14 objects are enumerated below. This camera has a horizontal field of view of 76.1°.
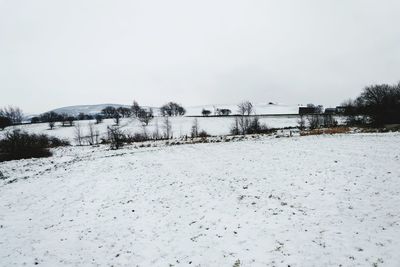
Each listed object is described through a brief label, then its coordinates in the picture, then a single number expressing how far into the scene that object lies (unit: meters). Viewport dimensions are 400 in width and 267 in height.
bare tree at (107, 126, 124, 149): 45.73
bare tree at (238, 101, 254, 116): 119.34
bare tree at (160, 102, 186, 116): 159.12
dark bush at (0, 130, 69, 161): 38.94
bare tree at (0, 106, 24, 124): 137.26
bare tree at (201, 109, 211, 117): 144.00
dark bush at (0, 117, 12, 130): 106.05
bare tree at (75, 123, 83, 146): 75.51
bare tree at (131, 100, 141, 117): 141.06
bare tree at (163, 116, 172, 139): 77.03
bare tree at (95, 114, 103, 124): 113.44
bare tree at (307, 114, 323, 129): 68.33
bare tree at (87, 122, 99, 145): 78.19
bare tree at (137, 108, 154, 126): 98.38
